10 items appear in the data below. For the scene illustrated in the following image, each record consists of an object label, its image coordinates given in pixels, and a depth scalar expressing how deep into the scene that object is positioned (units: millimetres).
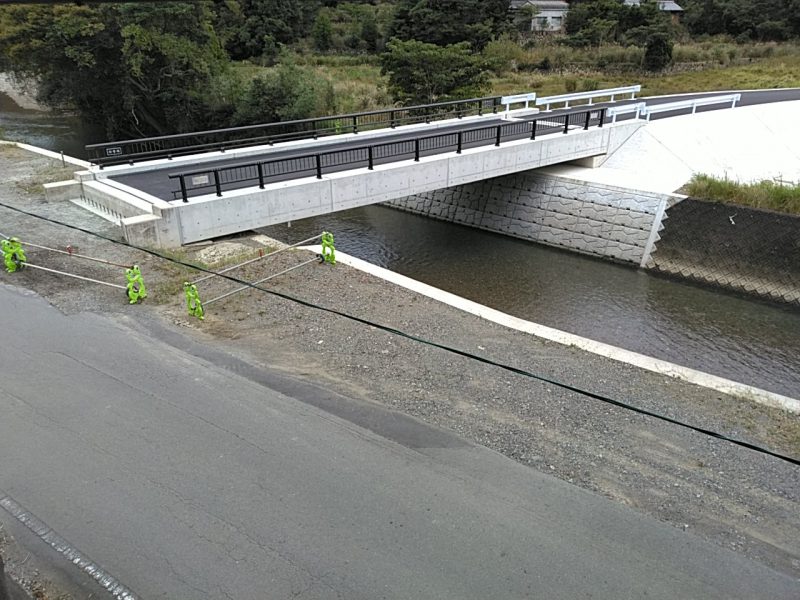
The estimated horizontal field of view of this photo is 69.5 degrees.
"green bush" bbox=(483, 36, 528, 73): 46875
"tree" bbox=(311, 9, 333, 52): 64812
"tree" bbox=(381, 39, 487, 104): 29578
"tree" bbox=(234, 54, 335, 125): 30438
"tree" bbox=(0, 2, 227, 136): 27420
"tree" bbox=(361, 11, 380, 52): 63781
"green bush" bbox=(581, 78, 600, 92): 35656
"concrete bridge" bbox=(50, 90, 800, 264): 12568
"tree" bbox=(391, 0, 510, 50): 49938
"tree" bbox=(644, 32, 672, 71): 42219
